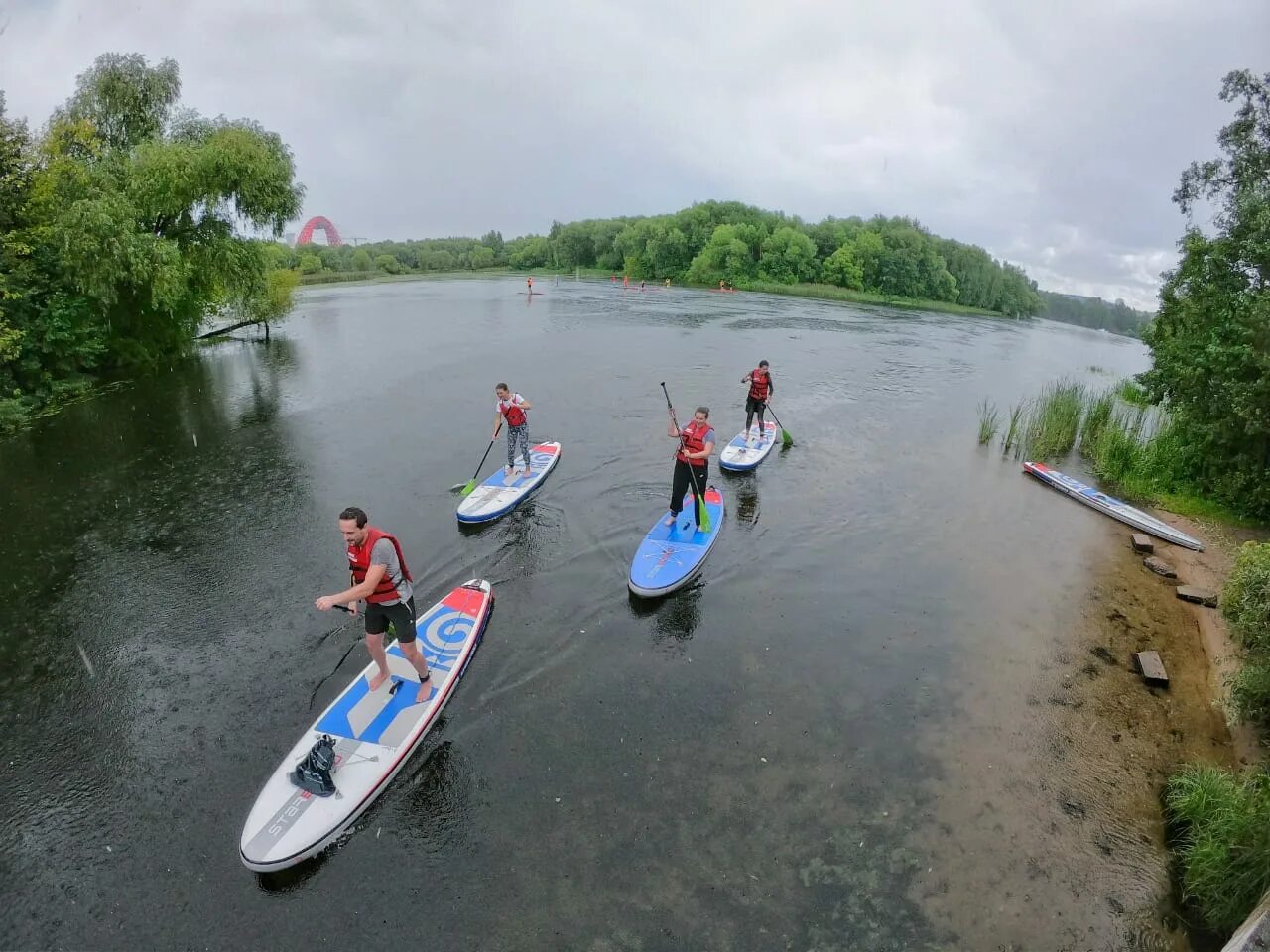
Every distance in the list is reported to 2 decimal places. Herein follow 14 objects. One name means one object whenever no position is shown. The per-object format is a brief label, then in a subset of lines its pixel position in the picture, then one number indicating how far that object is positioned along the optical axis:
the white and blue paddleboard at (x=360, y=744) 6.34
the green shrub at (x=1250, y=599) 7.99
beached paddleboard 14.41
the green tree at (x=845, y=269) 87.31
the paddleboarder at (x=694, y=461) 11.77
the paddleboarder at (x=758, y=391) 17.94
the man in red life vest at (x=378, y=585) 6.91
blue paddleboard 10.96
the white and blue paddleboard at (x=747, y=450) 16.89
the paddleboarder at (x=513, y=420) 13.77
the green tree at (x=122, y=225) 19.67
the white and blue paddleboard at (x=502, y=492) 13.16
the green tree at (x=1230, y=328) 14.36
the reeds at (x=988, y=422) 21.11
